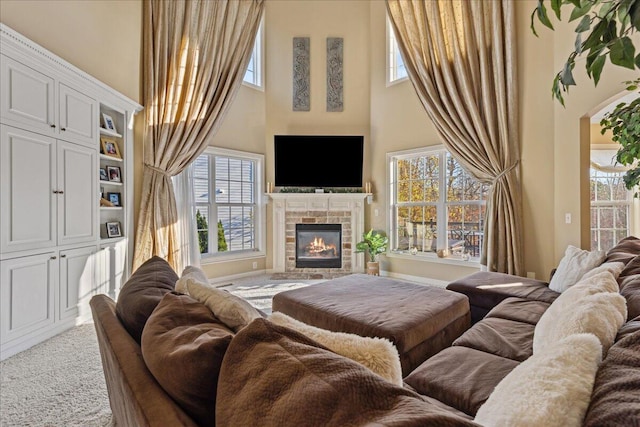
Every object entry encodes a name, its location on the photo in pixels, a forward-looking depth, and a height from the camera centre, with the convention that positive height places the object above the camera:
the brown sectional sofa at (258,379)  0.53 -0.35
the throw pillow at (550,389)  0.60 -0.37
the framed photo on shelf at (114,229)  3.71 -0.19
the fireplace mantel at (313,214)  5.49 -0.02
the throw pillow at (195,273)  1.65 -0.33
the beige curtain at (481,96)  3.88 +1.53
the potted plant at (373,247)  5.13 -0.56
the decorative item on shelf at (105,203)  3.60 +0.12
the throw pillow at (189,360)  0.75 -0.37
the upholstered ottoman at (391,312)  1.97 -0.70
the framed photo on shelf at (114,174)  3.70 +0.47
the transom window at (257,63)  5.55 +2.67
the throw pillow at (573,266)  2.51 -0.45
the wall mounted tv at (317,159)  5.39 +0.93
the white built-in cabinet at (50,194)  2.44 +0.18
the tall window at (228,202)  5.01 +0.19
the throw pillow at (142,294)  1.14 -0.32
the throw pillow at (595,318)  0.91 -0.34
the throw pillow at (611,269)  1.82 -0.34
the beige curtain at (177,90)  4.02 +1.69
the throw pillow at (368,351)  0.85 -0.39
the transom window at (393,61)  5.29 +2.57
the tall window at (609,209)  4.96 +0.05
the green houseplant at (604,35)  0.70 +0.43
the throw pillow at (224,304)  1.01 -0.31
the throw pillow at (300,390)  0.50 -0.32
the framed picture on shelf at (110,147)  3.61 +0.78
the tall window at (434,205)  4.58 +0.12
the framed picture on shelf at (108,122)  3.63 +1.07
